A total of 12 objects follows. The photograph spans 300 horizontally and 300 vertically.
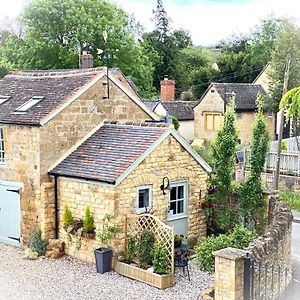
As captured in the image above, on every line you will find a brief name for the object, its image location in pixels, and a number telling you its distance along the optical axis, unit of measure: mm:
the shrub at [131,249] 8190
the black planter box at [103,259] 8104
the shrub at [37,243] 9089
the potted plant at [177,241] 8603
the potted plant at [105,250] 8110
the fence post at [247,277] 5989
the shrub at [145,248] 7913
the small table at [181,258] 7892
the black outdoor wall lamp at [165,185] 8996
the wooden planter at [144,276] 7476
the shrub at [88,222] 8449
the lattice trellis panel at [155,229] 7710
